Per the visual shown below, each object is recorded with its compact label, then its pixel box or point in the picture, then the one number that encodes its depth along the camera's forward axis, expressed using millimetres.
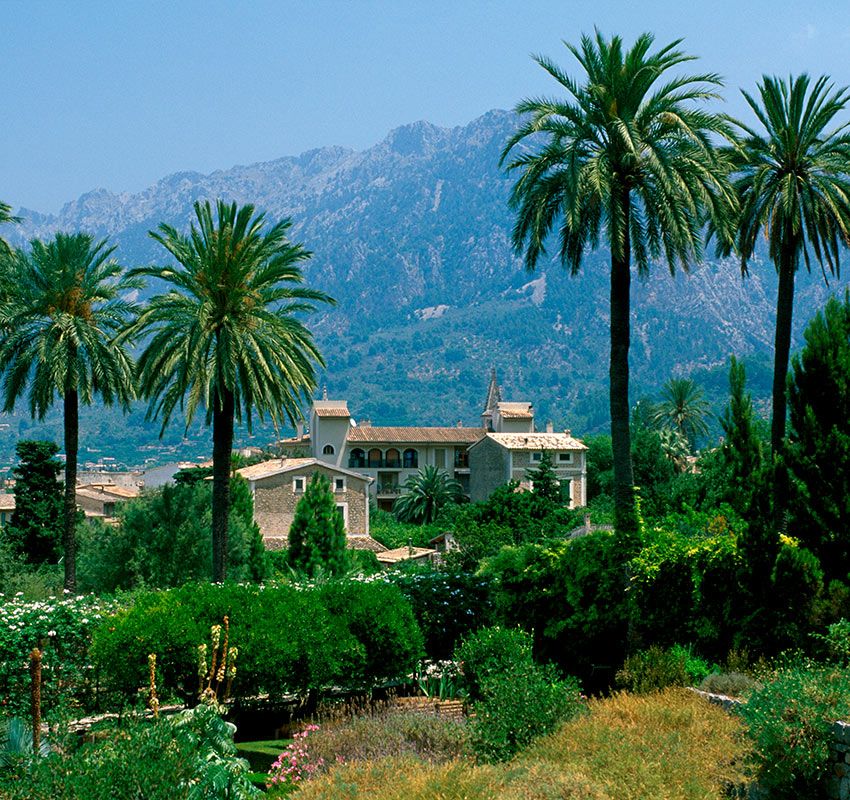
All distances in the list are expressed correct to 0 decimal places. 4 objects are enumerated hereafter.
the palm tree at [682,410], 85875
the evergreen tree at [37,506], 42375
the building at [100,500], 87344
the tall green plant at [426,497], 77438
